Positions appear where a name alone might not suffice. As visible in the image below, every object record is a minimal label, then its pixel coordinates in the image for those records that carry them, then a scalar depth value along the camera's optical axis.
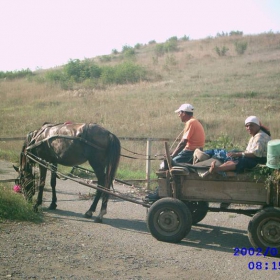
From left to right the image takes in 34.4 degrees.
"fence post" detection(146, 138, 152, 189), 11.60
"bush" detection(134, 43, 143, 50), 69.69
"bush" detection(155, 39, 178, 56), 57.41
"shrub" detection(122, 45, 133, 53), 68.14
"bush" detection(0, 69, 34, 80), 47.94
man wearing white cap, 7.78
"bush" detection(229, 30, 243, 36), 64.89
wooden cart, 6.59
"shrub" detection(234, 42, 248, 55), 46.28
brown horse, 9.03
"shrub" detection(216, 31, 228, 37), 64.62
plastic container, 6.38
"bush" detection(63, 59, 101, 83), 41.06
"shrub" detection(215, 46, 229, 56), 46.44
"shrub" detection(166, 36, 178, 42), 70.19
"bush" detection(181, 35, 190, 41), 70.56
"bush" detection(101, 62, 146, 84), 38.91
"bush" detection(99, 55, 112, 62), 59.55
